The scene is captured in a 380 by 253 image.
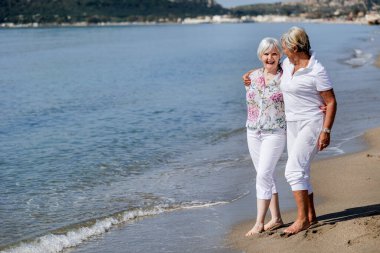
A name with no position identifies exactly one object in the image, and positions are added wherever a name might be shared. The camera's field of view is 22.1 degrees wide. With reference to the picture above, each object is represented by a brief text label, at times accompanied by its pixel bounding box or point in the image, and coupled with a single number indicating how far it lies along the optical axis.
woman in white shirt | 7.98
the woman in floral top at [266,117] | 8.38
